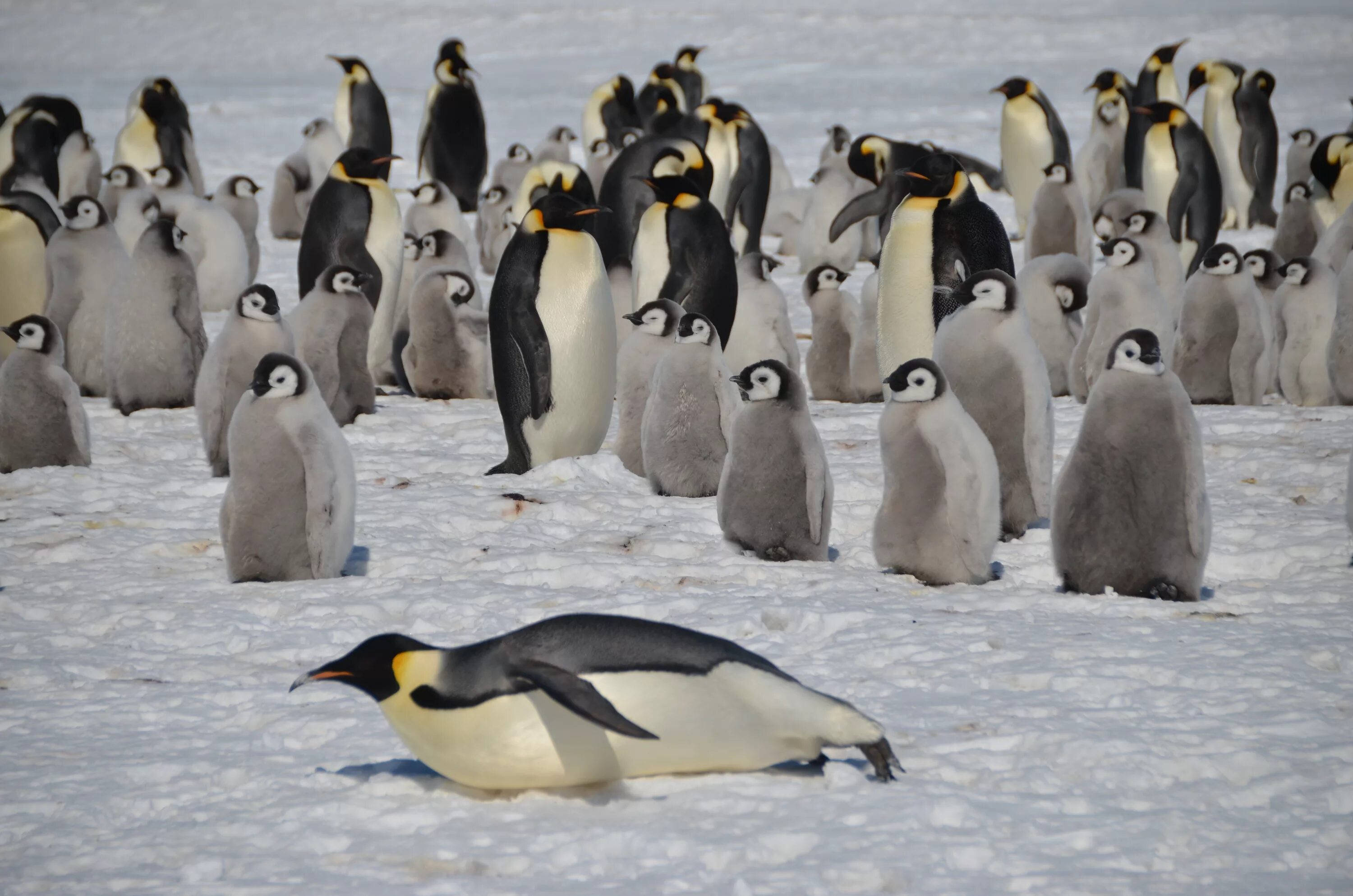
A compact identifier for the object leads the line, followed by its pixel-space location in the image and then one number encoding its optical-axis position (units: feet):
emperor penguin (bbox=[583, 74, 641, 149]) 129.29
